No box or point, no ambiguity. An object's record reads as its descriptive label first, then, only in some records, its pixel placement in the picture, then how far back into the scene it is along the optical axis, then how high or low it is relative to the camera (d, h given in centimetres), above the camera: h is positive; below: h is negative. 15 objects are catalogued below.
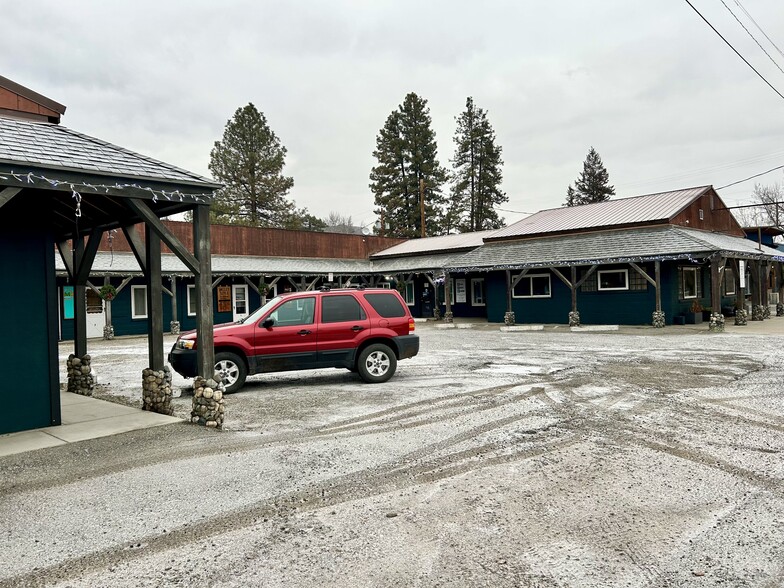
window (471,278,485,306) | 3122 +48
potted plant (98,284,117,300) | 2241 +80
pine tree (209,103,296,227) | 4794 +1192
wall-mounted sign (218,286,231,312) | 2880 +51
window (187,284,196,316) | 2719 +55
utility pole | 5209 +941
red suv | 973 -56
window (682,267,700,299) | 2327 +53
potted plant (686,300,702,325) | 2298 -82
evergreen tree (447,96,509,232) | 5525 +1180
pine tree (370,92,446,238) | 5497 +1278
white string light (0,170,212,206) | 594 +142
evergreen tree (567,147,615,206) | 6512 +1321
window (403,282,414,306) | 3425 +52
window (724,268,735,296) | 2683 +51
